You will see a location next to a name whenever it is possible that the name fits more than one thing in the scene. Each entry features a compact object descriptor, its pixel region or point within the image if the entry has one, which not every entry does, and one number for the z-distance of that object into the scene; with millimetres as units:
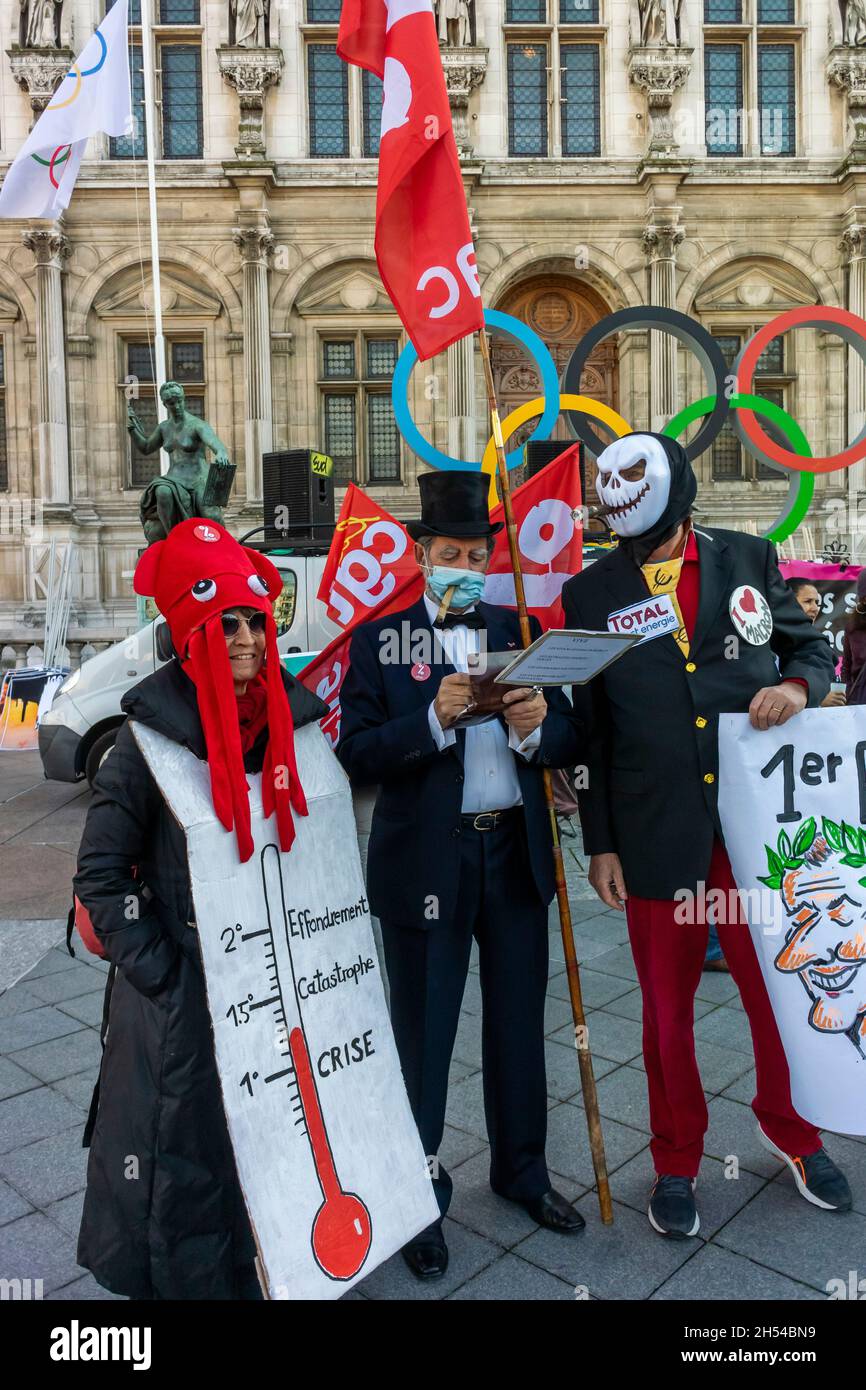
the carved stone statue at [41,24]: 17250
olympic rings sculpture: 5254
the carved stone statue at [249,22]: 17547
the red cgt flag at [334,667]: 4465
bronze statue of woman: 10016
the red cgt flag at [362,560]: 5438
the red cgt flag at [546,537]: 5094
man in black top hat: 2873
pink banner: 8680
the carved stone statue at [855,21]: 17906
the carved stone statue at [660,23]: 17688
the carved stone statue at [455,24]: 17438
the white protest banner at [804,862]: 2930
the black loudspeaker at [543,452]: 8555
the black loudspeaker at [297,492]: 10891
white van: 8500
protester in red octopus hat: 2285
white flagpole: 14750
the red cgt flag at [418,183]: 2914
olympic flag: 9148
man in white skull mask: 2945
